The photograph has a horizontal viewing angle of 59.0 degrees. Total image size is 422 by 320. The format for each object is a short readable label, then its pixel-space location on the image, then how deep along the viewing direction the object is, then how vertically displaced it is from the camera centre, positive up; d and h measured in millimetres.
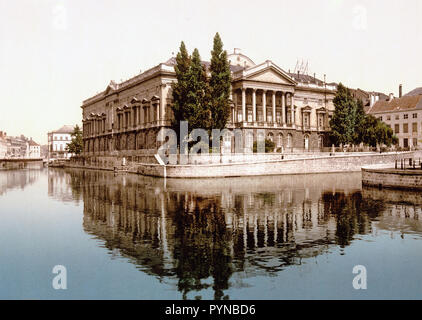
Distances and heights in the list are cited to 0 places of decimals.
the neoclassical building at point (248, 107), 62125 +9597
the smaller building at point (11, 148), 182662 +7089
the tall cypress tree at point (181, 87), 51031 +10129
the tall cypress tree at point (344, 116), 67562 +7528
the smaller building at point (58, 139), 174625 +10553
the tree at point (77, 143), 110250 +5389
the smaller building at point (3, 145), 153762 +7520
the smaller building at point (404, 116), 84375 +9506
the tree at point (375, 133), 69000 +4519
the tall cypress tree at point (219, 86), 51031 +10228
